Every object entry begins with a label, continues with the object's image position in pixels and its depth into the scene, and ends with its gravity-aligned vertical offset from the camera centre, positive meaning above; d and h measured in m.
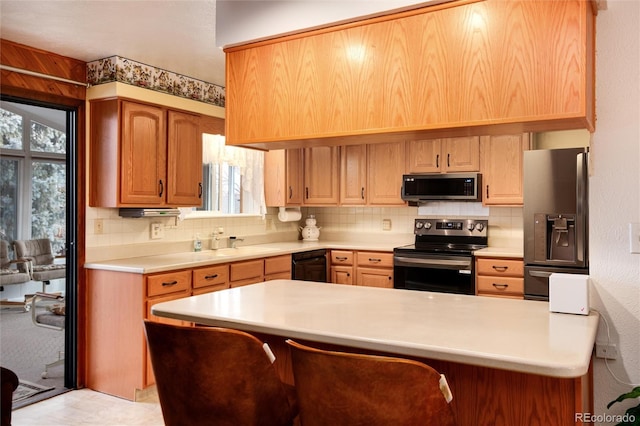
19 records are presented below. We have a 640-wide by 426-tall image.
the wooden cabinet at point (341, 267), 4.93 -0.52
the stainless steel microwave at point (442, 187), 4.50 +0.25
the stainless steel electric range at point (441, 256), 4.23 -0.36
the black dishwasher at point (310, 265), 4.62 -0.48
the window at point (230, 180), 4.62 +0.35
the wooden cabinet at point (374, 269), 4.70 -0.52
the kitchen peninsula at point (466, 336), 1.46 -0.39
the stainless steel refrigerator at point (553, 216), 3.60 -0.01
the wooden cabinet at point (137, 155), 3.57 +0.44
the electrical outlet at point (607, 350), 2.09 -0.57
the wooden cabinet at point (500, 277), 4.04 -0.51
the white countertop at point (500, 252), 4.09 -0.32
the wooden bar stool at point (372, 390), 1.29 -0.46
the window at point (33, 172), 3.91 +0.34
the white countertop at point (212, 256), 3.45 -0.33
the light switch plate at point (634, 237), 2.05 -0.09
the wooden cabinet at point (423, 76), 1.75 +0.55
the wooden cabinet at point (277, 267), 4.33 -0.47
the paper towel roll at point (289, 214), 5.45 +0.01
